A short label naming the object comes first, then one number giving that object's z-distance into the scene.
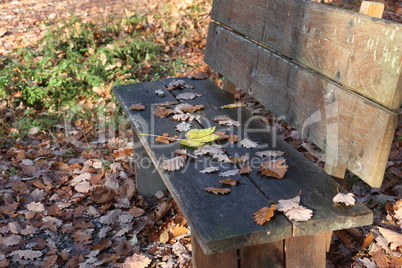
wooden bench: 1.64
